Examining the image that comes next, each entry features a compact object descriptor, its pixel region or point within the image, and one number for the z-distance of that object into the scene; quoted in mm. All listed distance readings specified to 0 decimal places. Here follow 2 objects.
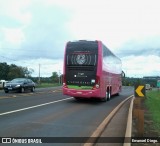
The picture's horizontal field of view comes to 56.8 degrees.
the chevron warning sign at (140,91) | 4471
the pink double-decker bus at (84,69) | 9355
